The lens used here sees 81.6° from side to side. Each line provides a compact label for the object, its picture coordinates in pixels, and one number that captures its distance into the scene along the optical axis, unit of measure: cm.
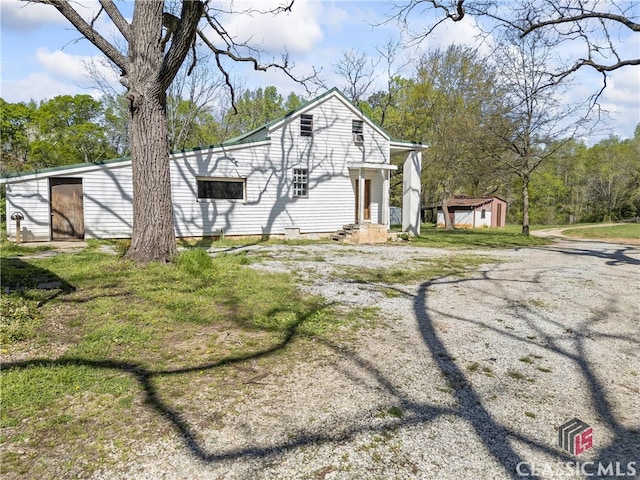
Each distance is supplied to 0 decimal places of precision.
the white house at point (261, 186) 1141
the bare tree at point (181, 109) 2535
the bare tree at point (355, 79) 2442
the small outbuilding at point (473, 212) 3369
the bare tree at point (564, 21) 952
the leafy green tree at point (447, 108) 2225
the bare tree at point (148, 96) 682
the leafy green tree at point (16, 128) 2748
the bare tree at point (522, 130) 1797
